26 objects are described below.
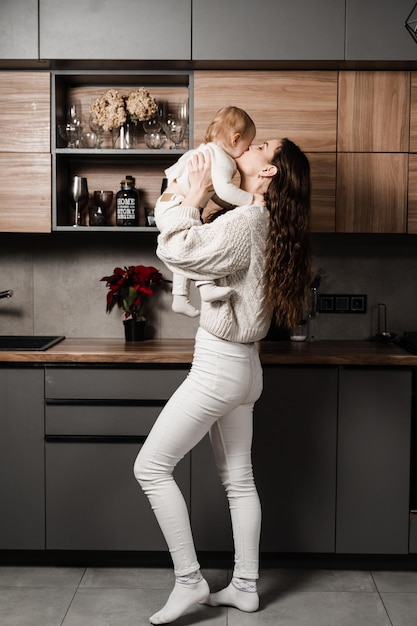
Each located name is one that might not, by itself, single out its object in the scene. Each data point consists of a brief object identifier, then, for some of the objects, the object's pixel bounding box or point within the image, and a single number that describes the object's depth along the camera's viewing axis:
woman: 2.21
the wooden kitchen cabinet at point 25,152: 3.09
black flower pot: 3.28
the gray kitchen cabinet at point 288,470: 2.85
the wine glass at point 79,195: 3.20
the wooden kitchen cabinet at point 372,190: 3.10
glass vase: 3.21
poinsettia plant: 3.26
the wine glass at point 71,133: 3.15
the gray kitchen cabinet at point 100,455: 2.85
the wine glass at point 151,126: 3.17
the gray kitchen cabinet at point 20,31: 2.98
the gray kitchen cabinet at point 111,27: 2.97
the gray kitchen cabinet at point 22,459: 2.86
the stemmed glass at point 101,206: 3.22
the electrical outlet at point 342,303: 3.46
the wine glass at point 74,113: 3.18
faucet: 3.24
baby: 2.23
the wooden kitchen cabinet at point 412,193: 3.09
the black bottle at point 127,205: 3.21
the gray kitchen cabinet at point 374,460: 2.84
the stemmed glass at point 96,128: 3.16
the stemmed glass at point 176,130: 3.16
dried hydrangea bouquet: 3.12
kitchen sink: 2.98
